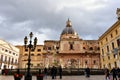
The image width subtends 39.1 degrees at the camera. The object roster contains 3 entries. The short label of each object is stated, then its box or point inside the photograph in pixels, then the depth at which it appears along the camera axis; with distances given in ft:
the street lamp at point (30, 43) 49.89
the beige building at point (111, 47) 106.22
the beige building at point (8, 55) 163.78
